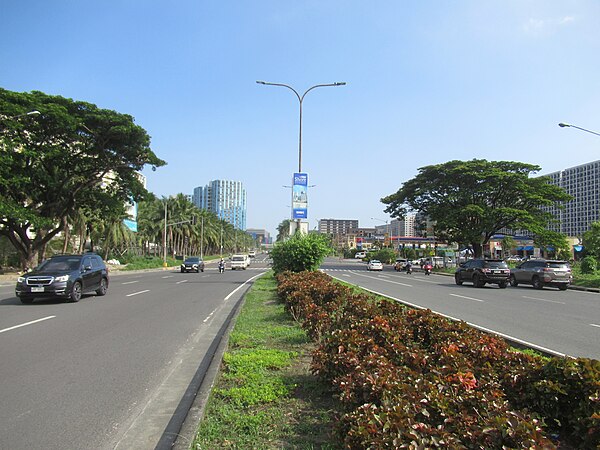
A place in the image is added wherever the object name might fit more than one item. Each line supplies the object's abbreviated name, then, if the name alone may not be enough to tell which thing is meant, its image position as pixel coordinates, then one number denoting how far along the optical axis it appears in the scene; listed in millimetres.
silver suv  24641
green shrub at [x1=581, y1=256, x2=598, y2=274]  34656
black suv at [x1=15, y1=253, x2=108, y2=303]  14430
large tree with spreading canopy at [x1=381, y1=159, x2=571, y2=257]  46500
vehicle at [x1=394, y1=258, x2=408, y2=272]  55072
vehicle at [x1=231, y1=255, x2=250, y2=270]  51238
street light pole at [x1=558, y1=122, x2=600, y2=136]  22177
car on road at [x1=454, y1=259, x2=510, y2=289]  25109
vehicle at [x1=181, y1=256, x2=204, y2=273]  42375
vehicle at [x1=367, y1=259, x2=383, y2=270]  54625
